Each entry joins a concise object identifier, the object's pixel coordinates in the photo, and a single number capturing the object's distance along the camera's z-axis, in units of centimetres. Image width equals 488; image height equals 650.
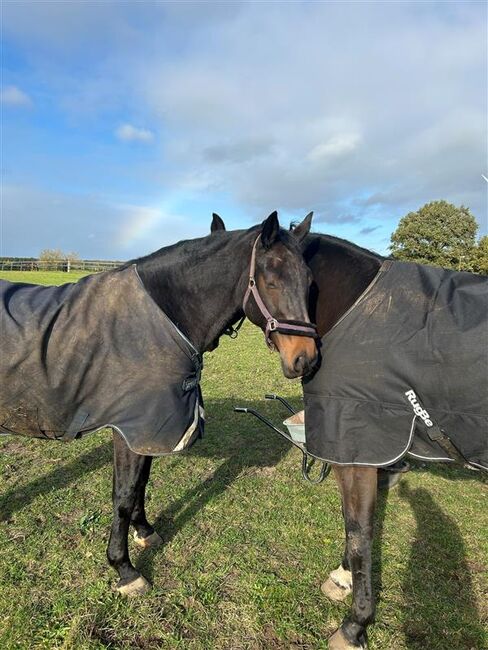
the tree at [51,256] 5490
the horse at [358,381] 262
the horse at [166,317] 281
